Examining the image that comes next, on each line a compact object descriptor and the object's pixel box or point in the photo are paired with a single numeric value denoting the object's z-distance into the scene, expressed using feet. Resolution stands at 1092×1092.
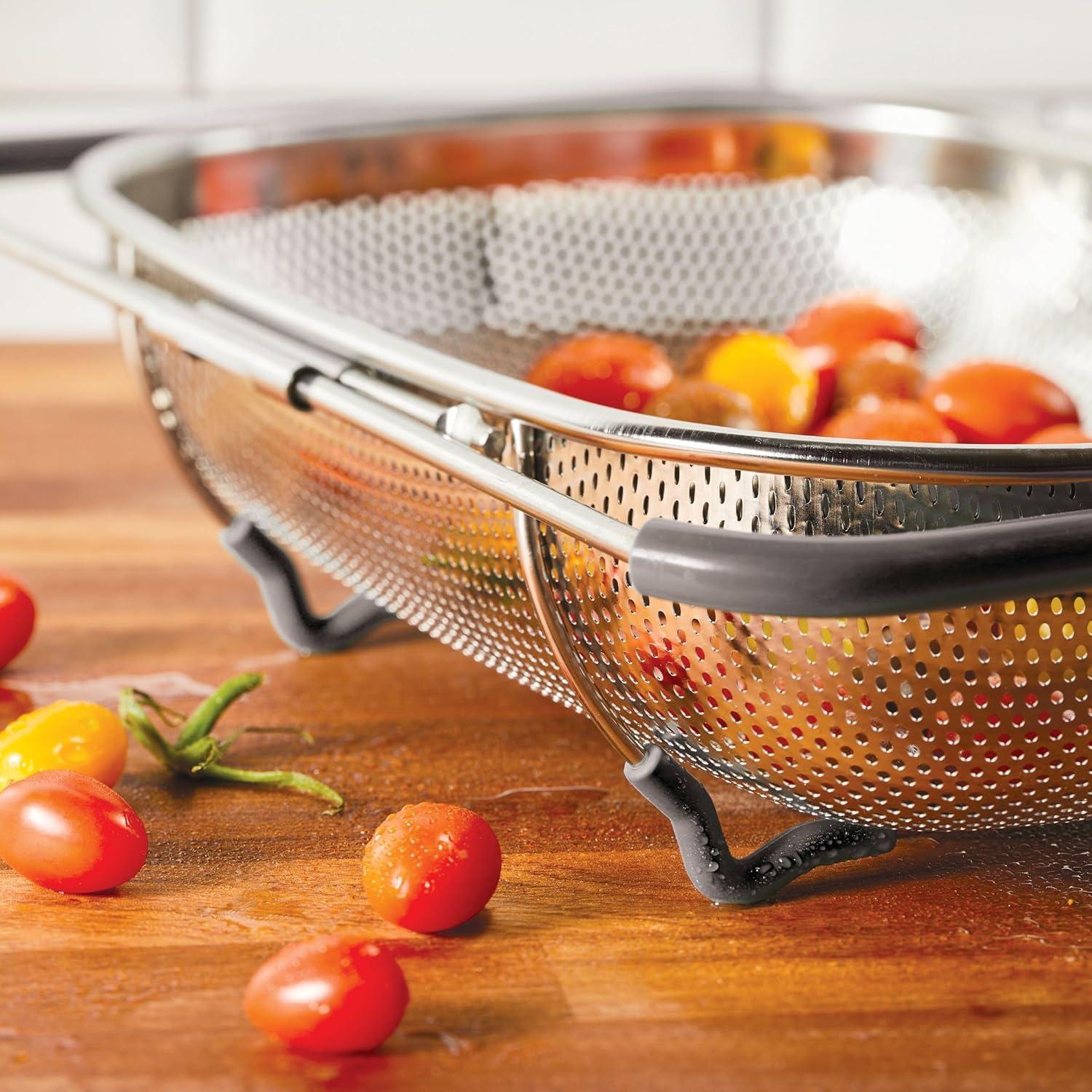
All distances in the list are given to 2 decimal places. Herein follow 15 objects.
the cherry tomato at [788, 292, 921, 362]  2.73
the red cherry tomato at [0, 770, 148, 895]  2.07
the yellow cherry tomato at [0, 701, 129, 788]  2.20
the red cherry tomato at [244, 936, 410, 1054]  1.92
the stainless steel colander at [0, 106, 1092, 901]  1.92
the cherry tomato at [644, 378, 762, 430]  2.41
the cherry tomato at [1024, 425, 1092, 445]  2.32
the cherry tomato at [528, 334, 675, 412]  2.53
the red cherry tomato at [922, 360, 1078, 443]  2.44
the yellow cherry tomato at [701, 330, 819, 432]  2.55
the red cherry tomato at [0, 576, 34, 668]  2.43
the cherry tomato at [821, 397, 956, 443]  2.32
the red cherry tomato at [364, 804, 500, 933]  2.04
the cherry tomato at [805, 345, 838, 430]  2.63
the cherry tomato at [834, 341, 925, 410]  2.61
